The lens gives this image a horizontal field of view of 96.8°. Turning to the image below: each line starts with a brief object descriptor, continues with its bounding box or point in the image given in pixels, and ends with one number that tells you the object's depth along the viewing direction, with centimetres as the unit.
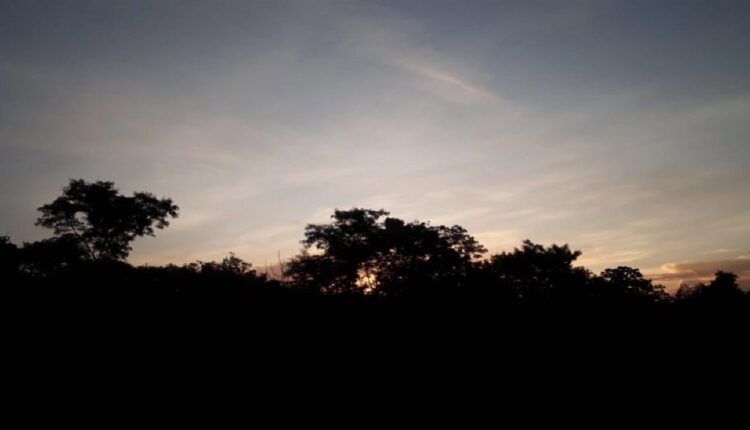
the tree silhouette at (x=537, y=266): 4975
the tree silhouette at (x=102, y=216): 3225
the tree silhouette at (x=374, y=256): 4084
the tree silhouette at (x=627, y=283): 4304
